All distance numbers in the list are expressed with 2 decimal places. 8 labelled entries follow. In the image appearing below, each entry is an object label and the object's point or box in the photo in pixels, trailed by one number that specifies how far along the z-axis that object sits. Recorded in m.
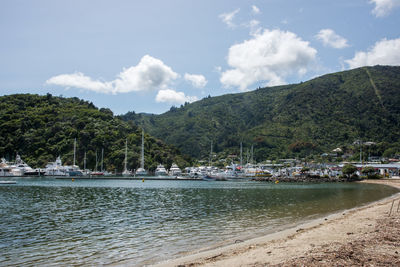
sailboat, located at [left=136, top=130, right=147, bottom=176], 116.01
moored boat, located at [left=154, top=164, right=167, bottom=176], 119.44
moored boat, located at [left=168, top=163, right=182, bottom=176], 119.19
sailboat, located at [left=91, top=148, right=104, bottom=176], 112.56
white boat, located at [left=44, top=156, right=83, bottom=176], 102.45
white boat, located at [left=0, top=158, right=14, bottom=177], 97.84
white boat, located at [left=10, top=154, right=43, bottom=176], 99.31
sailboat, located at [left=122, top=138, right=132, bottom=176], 116.82
